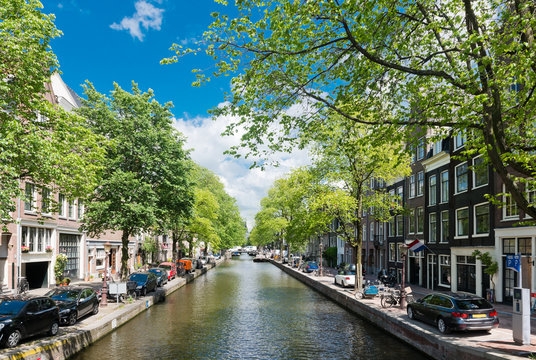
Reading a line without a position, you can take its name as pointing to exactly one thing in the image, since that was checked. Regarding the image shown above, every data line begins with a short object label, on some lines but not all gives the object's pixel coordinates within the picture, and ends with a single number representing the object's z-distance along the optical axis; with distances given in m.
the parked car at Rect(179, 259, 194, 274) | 49.15
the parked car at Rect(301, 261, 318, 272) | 52.79
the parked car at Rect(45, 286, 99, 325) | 17.61
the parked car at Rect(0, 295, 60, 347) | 13.41
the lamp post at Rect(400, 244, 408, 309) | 23.41
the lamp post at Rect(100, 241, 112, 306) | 22.94
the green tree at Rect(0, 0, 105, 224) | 13.70
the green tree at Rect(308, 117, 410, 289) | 29.84
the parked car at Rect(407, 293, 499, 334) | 16.17
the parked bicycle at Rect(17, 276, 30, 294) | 26.58
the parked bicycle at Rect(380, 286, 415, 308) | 24.00
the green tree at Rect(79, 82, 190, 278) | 26.69
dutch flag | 25.69
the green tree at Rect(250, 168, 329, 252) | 33.53
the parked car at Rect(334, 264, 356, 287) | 34.78
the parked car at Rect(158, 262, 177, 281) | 40.75
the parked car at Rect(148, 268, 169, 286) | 34.07
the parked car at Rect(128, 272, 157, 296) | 27.40
